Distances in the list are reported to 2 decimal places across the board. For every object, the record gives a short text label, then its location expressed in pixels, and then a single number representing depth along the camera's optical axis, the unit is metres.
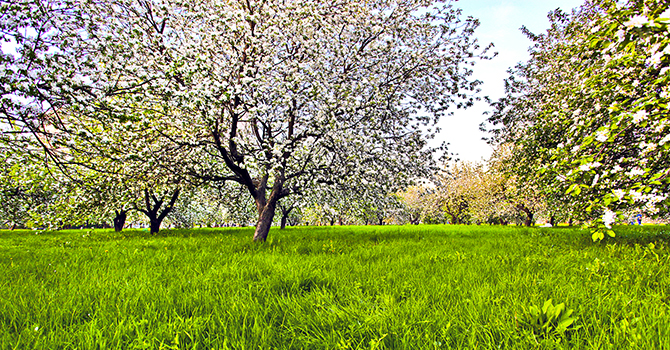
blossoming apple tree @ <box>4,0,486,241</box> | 5.23
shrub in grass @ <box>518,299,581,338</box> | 2.17
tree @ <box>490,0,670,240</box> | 2.74
